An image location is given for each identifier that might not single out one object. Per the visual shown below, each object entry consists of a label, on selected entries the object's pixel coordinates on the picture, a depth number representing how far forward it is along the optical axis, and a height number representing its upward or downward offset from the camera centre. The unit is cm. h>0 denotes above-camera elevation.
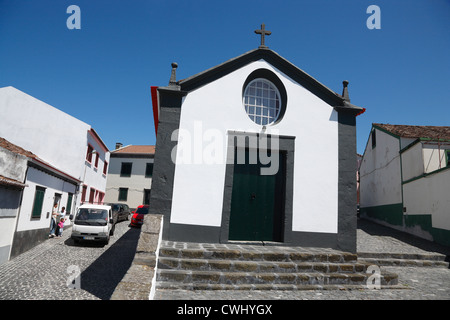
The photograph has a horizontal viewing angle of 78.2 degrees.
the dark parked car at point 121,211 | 1964 -86
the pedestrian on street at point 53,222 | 1323 -133
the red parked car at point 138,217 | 1773 -105
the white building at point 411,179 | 1181 +201
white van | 1155 -113
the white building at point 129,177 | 2930 +235
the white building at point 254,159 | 749 +139
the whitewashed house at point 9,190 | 875 +4
